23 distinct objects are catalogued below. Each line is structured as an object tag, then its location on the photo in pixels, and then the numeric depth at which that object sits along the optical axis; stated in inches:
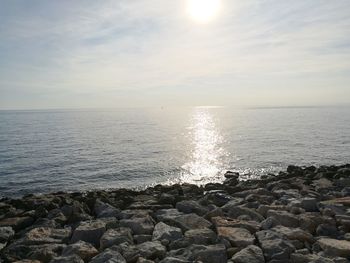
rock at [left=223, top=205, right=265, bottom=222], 323.3
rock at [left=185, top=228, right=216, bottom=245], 268.5
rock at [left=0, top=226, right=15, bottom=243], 298.7
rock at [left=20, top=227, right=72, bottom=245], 280.5
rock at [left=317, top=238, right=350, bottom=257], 238.5
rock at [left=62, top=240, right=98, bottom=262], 248.4
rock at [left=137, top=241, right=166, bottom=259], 246.8
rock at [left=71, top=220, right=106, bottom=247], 282.0
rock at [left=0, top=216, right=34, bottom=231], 329.4
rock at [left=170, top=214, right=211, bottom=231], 303.1
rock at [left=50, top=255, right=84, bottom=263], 235.5
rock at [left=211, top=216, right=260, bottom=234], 292.8
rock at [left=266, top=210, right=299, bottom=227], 299.3
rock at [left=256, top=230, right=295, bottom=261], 238.9
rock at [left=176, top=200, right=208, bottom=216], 352.5
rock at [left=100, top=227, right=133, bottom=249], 266.4
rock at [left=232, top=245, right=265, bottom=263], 232.7
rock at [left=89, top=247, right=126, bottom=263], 233.0
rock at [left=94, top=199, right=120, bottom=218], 351.6
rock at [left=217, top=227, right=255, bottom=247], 261.1
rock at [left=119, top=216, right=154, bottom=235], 296.5
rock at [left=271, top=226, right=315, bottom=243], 267.1
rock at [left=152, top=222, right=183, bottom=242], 278.1
